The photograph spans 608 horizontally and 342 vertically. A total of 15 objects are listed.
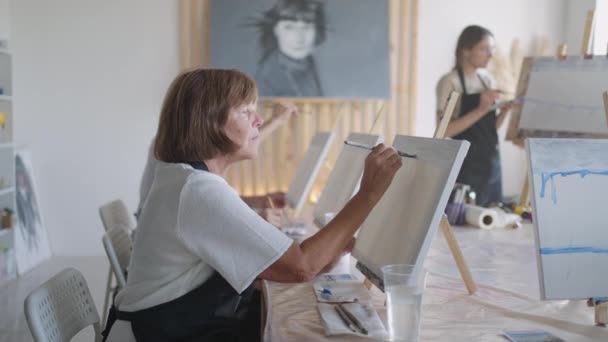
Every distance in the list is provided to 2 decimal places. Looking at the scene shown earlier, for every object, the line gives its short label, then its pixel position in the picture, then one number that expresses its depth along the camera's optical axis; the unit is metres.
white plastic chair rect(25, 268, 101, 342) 1.38
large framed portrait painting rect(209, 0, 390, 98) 4.63
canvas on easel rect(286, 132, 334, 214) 2.93
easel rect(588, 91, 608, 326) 1.35
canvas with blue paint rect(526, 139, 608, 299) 1.40
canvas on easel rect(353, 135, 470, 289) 1.32
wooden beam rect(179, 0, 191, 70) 4.72
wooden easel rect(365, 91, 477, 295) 1.58
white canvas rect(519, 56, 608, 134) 2.73
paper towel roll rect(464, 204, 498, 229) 2.46
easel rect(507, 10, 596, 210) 2.73
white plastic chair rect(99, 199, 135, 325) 2.71
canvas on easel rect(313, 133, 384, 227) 2.16
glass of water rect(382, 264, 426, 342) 1.18
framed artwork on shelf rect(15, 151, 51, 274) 4.30
